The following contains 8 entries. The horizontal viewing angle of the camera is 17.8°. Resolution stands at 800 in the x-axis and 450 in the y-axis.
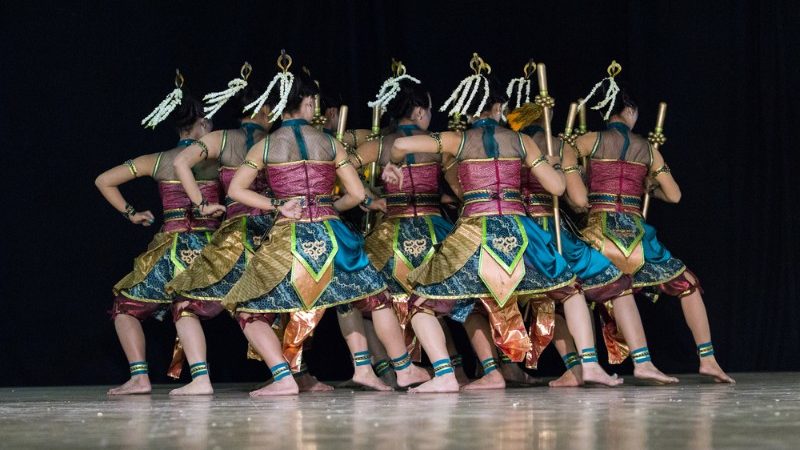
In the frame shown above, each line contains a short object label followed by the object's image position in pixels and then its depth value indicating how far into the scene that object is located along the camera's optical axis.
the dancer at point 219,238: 10.34
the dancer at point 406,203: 10.76
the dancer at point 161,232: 10.80
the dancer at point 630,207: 10.71
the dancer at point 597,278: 10.29
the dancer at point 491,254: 9.66
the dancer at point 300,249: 9.59
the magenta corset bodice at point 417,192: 10.77
